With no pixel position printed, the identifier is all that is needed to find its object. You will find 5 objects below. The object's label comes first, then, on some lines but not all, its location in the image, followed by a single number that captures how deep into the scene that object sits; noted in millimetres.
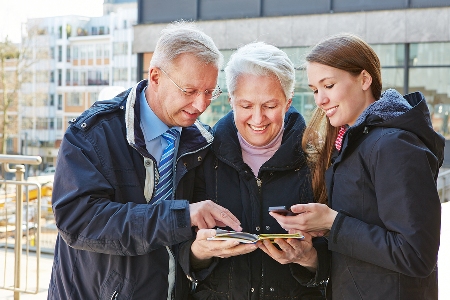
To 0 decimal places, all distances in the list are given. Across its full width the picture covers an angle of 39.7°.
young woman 2119
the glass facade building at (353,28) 14555
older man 2441
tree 32781
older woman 2711
